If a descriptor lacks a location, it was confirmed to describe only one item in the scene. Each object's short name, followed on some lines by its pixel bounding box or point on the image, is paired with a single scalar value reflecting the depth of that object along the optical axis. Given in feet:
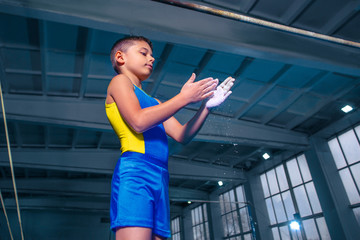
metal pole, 5.77
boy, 3.02
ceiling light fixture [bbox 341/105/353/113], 29.63
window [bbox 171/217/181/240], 64.23
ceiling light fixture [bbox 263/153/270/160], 39.67
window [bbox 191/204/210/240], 54.25
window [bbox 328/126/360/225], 29.78
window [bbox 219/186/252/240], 44.06
